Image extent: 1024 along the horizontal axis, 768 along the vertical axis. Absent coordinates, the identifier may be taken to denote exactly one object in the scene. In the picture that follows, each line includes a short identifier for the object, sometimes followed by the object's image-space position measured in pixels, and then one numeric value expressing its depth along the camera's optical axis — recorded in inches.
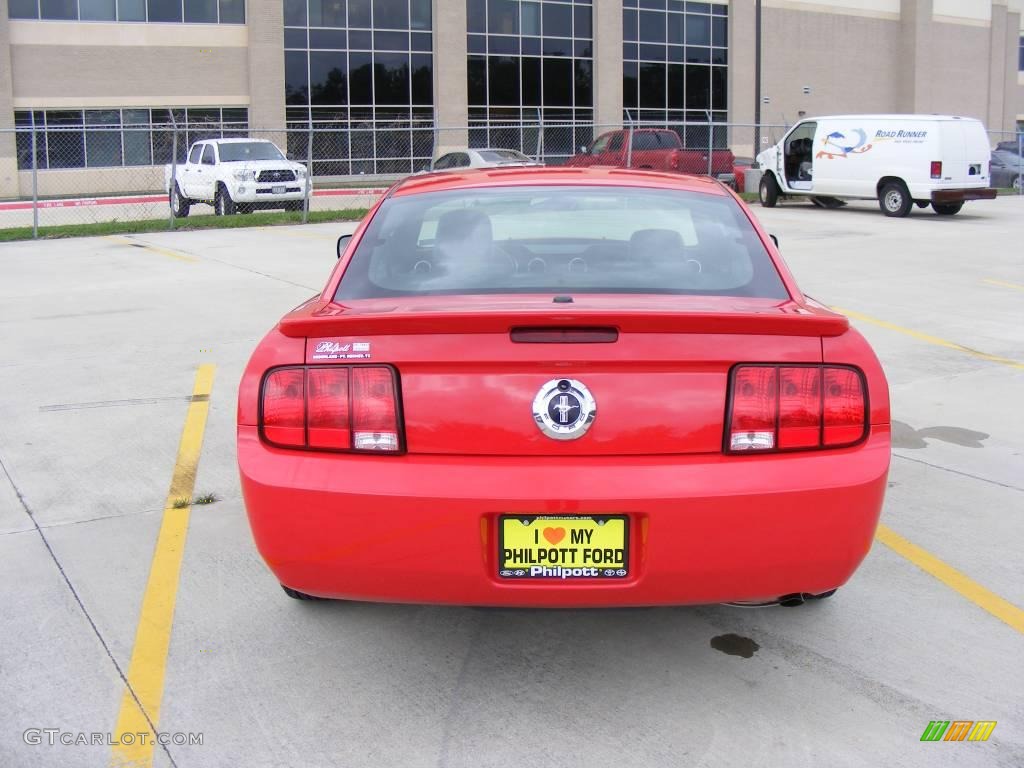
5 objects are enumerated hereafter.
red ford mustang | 123.5
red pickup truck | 1028.5
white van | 815.1
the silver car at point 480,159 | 1036.6
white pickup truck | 904.9
